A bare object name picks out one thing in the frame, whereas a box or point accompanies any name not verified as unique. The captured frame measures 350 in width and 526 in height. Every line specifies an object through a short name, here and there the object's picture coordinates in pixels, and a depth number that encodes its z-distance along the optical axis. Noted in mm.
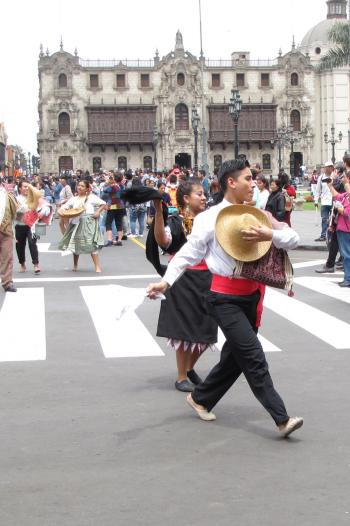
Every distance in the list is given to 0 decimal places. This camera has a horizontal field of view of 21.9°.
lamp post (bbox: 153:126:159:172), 76656
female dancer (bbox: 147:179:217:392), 6523
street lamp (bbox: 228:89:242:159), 32375
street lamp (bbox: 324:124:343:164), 76656
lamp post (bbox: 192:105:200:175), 49356
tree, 40903
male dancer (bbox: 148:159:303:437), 5246
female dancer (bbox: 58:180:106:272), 14773
